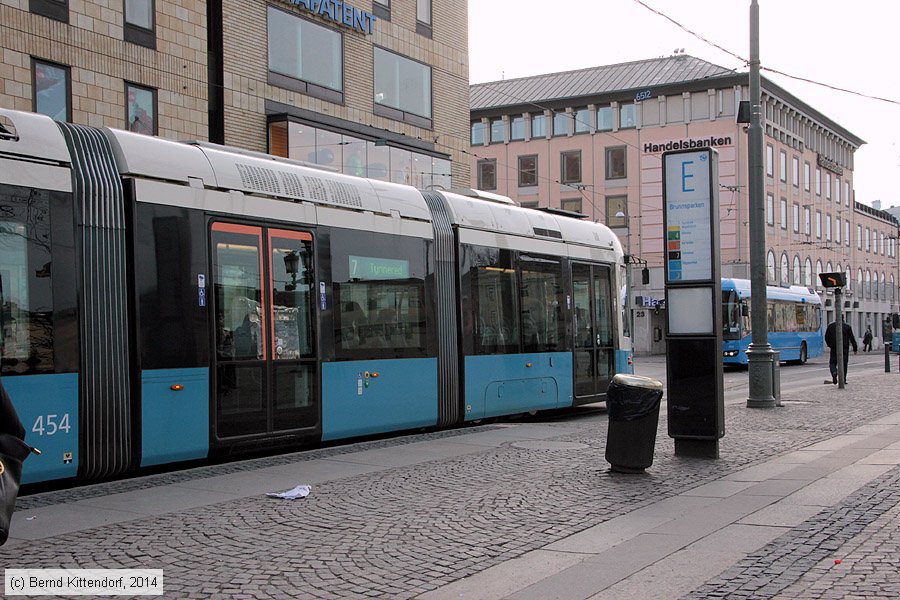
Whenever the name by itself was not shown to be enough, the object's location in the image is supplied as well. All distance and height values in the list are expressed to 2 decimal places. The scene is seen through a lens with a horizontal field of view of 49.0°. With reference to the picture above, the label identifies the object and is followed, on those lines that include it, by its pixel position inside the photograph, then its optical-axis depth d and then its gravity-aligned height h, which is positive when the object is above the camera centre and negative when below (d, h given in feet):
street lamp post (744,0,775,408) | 56.85 +2.85
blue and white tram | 27.91 +0.74
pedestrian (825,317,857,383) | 78.89 -2.21
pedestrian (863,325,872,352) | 223.67 -6.11
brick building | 70.23 +21.08
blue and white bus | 121.49 -0.92
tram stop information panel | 34.94 +0.52
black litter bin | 30.96 -3.35
